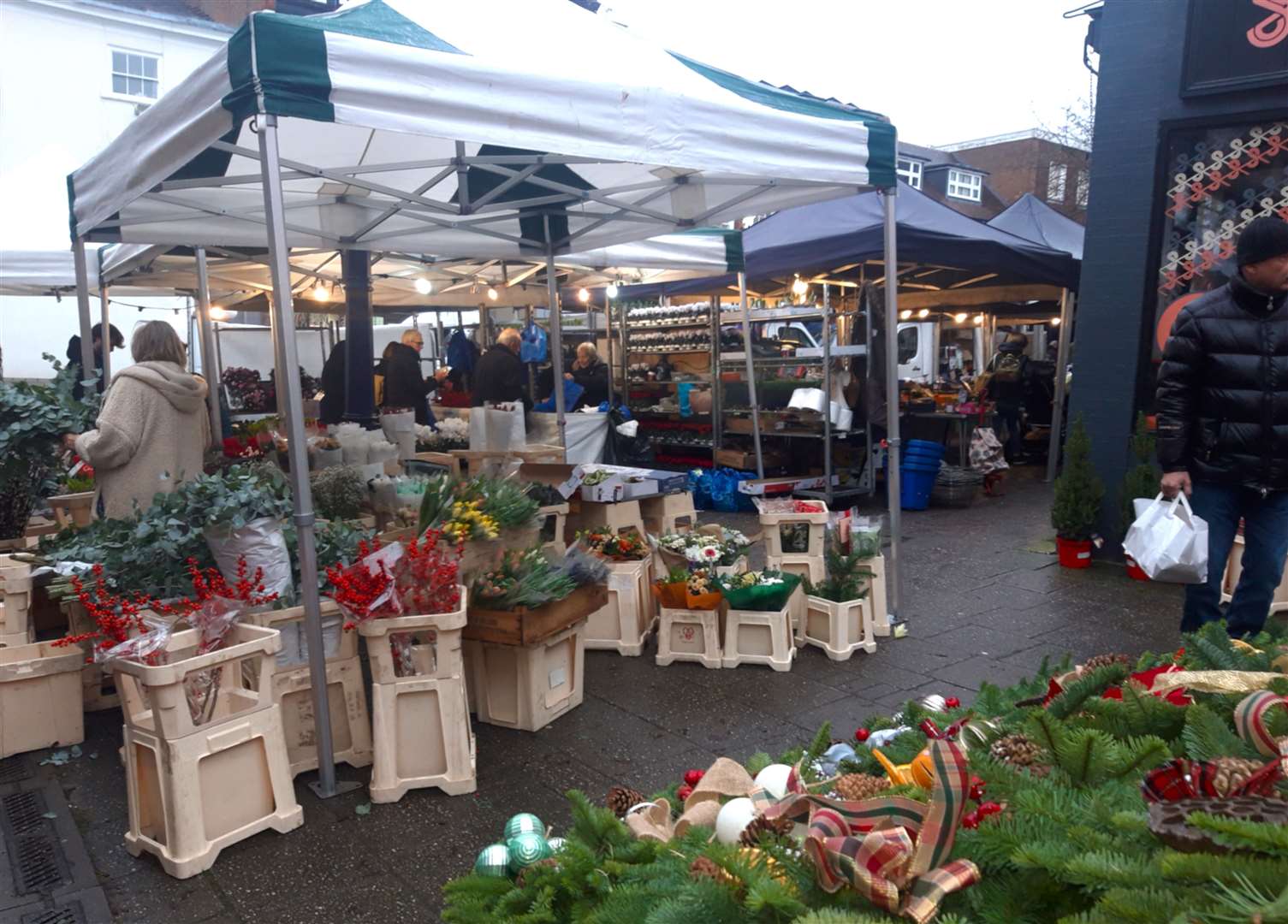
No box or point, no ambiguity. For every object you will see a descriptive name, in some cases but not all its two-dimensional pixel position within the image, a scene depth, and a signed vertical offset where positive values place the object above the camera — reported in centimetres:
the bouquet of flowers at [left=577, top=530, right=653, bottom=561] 490 -107
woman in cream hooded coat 400 -32
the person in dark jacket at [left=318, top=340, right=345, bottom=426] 859 -29
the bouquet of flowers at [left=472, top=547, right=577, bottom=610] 371 -97
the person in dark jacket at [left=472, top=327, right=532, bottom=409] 907 -21
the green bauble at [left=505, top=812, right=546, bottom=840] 212 -114
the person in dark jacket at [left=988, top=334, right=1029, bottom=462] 1195 -51
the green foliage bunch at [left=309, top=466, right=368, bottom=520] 471 -73
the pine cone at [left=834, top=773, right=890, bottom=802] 158 -79
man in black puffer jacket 356 -30
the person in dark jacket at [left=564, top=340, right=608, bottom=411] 1095 -29
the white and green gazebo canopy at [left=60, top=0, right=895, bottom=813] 302 +100
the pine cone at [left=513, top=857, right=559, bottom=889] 168 -101
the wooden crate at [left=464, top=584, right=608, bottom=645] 372 -115
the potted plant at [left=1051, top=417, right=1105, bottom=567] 612 -105
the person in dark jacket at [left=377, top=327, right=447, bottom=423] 944 -23
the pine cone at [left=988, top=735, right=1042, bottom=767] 152 -70
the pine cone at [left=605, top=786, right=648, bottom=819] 205 -105
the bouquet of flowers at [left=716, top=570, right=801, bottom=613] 445 -120
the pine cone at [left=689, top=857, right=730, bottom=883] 131 -79
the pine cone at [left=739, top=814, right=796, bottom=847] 149 -81
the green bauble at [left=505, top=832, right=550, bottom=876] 187 -106
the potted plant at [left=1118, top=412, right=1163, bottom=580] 583 -82
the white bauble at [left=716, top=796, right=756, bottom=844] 158 -84
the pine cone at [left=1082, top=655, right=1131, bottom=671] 199 -72
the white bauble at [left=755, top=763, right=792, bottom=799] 182 -90
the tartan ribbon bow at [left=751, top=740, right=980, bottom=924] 114 -68
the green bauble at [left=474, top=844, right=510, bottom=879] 185 -108
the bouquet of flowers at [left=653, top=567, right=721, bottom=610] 452 -122
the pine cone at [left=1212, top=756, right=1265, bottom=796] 118 -58
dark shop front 540 +116
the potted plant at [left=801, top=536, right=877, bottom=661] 465 -134
